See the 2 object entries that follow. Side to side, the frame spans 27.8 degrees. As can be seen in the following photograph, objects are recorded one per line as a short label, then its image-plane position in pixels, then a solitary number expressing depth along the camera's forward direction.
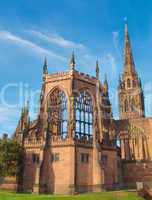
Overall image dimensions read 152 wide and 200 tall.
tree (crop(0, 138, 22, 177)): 46.59
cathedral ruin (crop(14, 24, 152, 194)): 46.88
